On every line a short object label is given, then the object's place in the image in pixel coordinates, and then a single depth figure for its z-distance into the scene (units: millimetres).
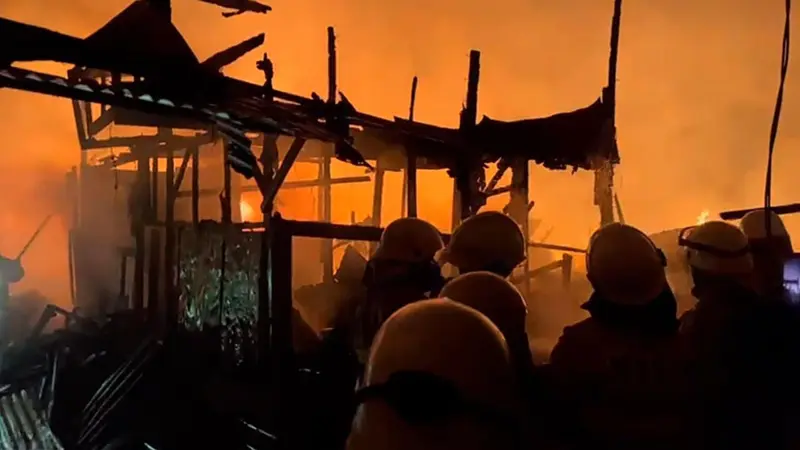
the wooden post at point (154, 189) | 9836
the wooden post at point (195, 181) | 8526
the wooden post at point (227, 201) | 6969
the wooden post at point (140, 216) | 8906
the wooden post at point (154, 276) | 8305
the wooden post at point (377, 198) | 11439
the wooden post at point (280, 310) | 5457
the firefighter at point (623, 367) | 3289
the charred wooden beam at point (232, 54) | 6180
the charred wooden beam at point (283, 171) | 5985
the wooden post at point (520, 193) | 8734
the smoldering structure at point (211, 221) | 5402
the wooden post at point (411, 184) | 8250
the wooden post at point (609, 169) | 8820
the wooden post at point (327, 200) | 9227
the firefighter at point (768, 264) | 4953
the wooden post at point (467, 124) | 8227
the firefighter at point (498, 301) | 3756
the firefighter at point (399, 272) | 5094
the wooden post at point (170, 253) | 7180
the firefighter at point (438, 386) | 2205
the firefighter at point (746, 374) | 3633
